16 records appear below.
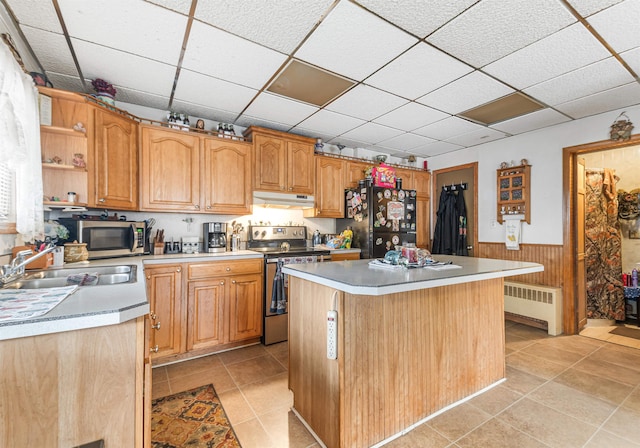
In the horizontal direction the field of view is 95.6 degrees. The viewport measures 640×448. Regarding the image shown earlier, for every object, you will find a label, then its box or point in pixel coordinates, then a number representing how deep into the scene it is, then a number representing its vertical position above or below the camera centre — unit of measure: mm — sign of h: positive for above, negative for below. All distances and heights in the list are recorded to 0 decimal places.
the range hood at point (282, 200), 3489 +314
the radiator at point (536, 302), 3455 -993
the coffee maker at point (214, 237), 3305 -137
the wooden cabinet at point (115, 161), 2453 +584
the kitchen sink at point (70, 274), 1601 -315
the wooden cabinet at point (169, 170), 2879 +572
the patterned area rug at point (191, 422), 1687 -1262
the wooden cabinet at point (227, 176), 3197 +553
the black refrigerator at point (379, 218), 3895 +90
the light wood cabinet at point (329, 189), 4034 +511
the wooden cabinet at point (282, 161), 3480 +804
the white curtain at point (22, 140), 1397 +463
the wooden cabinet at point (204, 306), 2662 -797
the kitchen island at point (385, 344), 1538 -746
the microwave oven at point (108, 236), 2479 -94
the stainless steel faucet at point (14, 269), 1510 -235
